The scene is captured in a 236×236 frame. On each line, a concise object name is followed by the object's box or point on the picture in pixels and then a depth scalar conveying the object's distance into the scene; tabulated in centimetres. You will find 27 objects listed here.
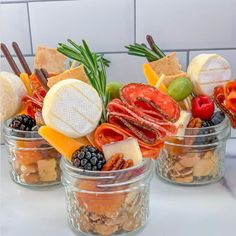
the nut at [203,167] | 62
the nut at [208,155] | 62
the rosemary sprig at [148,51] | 65
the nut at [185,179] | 63
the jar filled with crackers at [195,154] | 61
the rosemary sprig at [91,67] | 52
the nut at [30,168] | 62
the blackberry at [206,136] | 61
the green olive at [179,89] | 59
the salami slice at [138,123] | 48
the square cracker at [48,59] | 66
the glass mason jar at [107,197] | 49
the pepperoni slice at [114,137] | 49
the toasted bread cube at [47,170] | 61
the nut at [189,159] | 61
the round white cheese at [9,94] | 60
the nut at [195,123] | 60
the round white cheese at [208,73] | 61
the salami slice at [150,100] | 49
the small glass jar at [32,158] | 61
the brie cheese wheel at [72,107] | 46
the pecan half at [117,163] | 49
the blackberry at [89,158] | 48
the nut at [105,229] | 50
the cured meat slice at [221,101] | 60
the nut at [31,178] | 63
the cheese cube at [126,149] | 49
